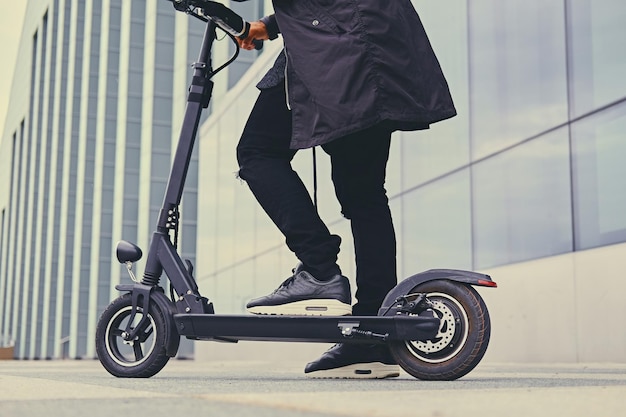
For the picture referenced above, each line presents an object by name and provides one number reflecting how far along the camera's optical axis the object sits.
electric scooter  2.87
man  2.99
